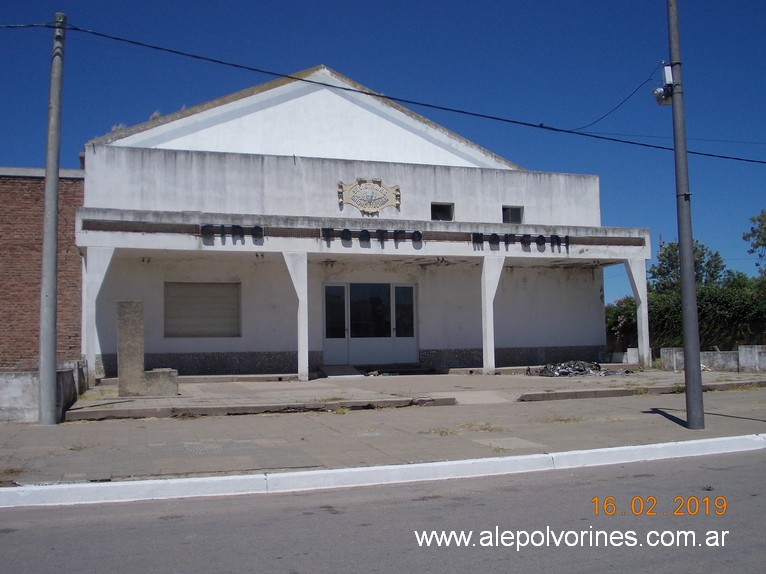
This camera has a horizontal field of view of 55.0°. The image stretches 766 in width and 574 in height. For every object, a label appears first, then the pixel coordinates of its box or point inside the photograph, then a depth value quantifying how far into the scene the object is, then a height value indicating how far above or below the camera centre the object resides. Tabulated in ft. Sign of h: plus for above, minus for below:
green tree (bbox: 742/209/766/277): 141.38 +19.21
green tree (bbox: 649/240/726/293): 165.27 +15.30
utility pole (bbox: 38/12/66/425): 37.32 +5.21
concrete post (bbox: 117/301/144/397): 46.88 -0.17
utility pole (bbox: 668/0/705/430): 36.91 +4.49
